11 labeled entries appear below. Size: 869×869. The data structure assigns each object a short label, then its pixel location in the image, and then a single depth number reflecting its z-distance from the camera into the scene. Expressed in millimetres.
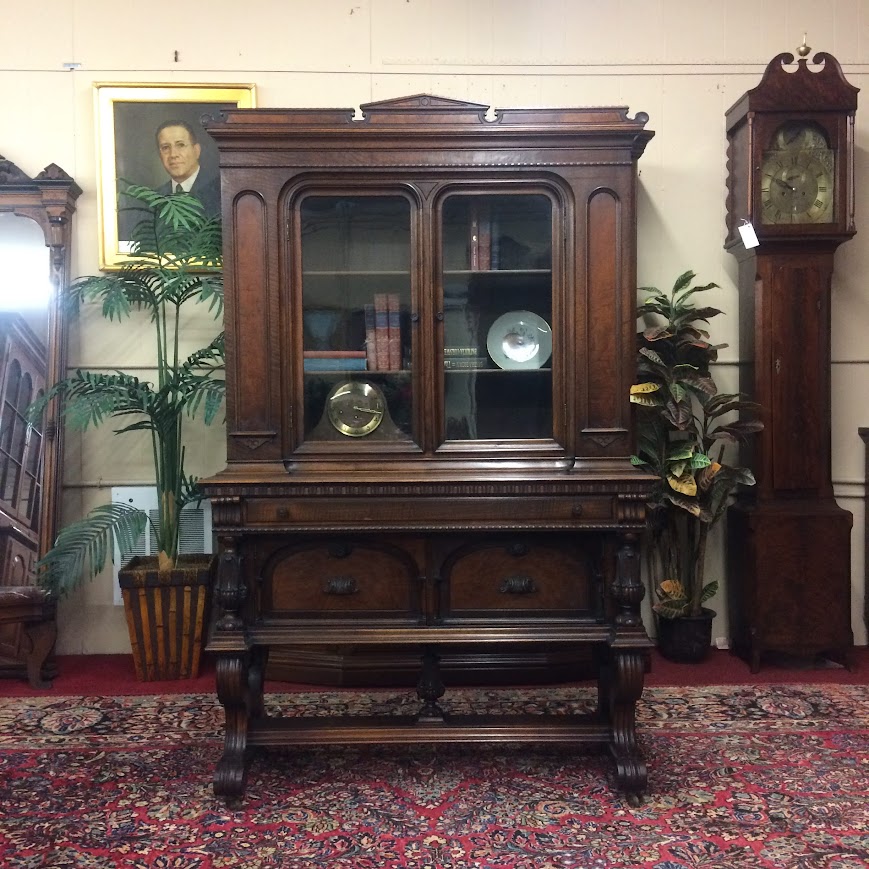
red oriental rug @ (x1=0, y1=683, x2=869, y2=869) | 1959
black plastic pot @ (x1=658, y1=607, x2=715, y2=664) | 3176
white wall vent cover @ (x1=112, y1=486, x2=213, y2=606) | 3316
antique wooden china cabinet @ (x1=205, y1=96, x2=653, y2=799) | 2242
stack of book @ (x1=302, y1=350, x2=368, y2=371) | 2400
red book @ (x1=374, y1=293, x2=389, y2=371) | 2438
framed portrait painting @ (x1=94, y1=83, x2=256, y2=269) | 3211
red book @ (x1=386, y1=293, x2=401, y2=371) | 2430
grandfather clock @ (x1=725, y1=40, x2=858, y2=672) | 3023
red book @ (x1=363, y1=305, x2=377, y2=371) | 2441
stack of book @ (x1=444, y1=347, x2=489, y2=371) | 2430
